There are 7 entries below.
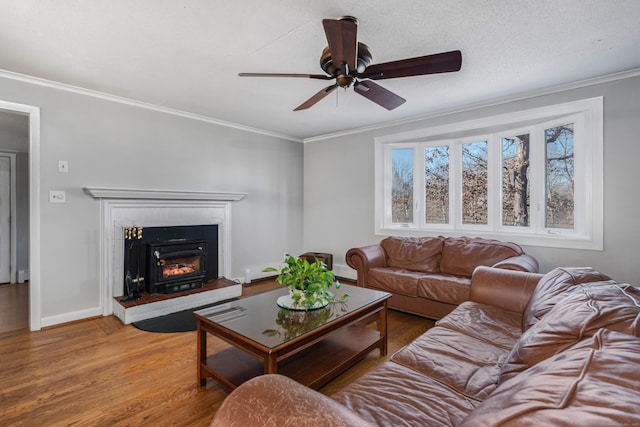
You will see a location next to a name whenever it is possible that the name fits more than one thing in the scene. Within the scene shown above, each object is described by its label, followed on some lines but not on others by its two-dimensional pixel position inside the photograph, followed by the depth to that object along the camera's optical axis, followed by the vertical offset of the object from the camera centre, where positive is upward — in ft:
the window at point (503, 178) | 10.03 +1.38
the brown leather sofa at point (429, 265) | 9.72 -2.04
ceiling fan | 5.24 +3.08
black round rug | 9.53 -3.71
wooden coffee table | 5.46 -2.44
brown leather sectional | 1.98 -1.74
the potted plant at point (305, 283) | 6.89 -1.65
